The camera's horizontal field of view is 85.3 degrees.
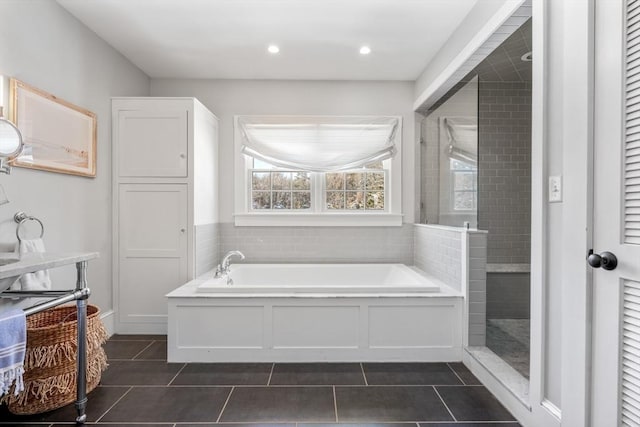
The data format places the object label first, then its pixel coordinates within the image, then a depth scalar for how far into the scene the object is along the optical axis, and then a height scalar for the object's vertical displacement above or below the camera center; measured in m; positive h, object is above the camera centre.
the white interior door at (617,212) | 1.19 +0.01
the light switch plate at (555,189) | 1.52 +0.11
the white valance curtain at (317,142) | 3.59 +0.73
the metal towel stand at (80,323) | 1.71 -0.57
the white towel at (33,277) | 1.94 -0.38
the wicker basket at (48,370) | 1.81 -0.84
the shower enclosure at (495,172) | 2.78 +0.39
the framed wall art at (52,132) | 2.04 +0.53
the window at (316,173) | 3.60 +0.43
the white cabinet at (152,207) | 3.00 +0.04
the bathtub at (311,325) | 2.48 -0.81
